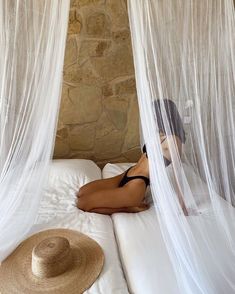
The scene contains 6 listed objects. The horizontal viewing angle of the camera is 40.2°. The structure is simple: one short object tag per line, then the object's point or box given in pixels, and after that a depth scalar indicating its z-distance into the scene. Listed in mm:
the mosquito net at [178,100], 1174
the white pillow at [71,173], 2094
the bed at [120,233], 1216
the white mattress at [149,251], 1201
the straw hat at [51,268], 1213
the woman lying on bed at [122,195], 1756
